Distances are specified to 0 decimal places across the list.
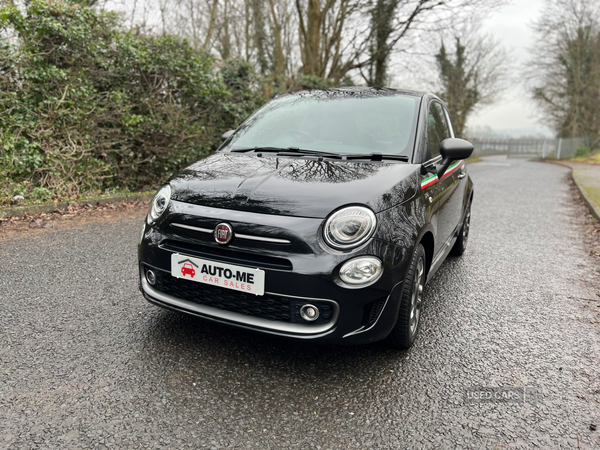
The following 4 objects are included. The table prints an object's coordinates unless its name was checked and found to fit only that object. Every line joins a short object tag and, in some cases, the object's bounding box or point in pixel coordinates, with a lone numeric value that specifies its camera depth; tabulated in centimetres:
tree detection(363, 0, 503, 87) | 1594
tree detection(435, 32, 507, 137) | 3288
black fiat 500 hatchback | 223
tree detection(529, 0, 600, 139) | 3181
